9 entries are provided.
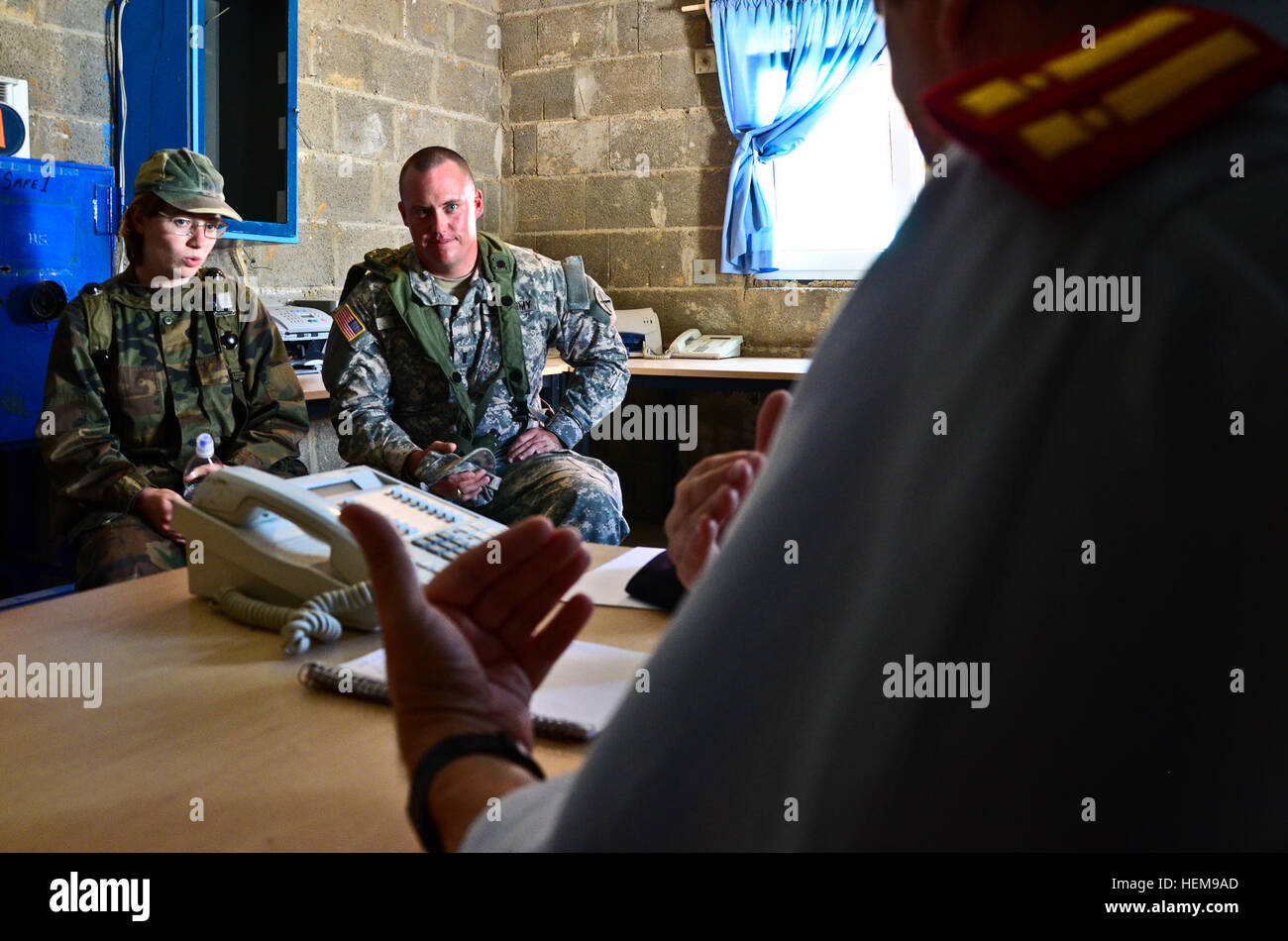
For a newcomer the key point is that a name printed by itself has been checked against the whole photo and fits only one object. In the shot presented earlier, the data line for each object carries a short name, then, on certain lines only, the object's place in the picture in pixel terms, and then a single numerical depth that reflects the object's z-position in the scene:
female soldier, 2.32
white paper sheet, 1.29
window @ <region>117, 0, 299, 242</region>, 3.16
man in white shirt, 0.32
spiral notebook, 0.87
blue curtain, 4.32
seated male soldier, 2.81
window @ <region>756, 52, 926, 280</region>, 4.49
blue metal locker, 2.64
